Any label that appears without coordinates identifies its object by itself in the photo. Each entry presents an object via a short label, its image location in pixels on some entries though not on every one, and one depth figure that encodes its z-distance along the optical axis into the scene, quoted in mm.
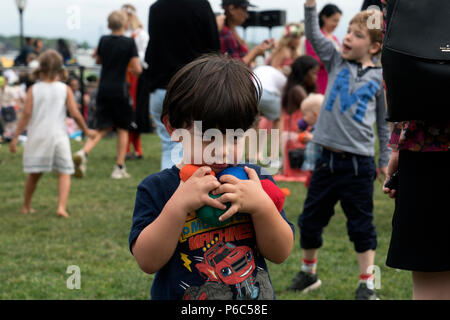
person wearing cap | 5891
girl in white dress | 6055
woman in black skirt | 2268
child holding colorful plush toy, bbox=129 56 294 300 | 1677
